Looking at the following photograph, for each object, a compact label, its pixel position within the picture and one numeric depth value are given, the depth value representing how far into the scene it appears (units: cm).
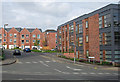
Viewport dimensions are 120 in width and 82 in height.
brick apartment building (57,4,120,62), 2211
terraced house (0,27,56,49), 7297
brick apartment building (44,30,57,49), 6733
